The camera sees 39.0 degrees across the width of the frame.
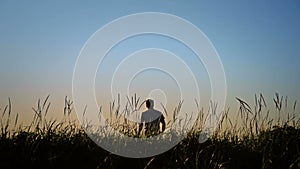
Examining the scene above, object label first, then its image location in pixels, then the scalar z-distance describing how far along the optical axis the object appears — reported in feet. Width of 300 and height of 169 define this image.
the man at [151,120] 26.37
